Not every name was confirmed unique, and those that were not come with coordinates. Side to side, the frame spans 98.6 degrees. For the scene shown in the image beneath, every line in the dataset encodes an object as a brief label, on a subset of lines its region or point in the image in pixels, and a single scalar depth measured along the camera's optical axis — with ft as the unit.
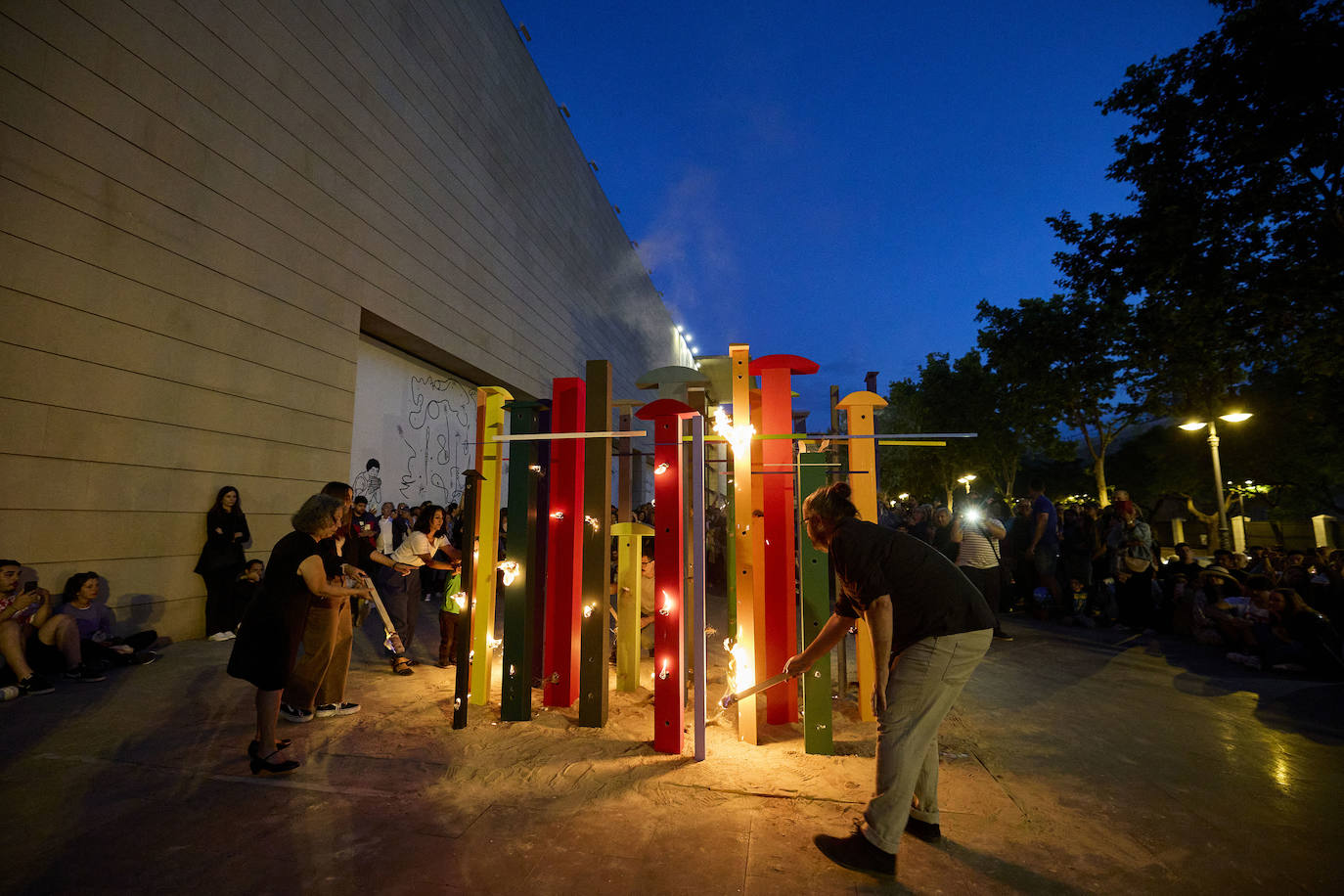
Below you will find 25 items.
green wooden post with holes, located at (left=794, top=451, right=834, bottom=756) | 12.99
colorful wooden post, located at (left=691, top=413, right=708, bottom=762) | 12.10
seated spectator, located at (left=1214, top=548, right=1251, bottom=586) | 24.83
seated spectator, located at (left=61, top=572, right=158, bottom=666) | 17.84
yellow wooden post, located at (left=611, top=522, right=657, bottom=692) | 17.90
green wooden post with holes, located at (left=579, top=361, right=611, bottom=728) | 14.42
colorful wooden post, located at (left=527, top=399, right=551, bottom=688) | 16.70
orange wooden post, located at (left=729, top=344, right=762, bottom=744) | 13.67
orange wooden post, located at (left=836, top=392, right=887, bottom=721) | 15.21
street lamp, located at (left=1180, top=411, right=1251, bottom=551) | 40.59
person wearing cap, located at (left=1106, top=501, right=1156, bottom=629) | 27.12
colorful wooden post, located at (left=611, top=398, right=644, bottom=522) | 19.64
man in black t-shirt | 8.53
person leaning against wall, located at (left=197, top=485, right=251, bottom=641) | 22.45
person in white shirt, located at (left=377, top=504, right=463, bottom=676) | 20.06
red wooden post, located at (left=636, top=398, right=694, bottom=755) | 12.89
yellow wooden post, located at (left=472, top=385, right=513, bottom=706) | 16.16
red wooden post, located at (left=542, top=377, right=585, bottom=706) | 16.07
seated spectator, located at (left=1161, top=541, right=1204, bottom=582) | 26.50
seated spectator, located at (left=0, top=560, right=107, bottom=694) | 15.81
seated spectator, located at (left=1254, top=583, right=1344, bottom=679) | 18.75
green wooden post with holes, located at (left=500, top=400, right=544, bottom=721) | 14.94
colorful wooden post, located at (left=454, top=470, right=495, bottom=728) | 14.14
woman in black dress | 11.27
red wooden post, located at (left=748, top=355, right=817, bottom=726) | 14.74
